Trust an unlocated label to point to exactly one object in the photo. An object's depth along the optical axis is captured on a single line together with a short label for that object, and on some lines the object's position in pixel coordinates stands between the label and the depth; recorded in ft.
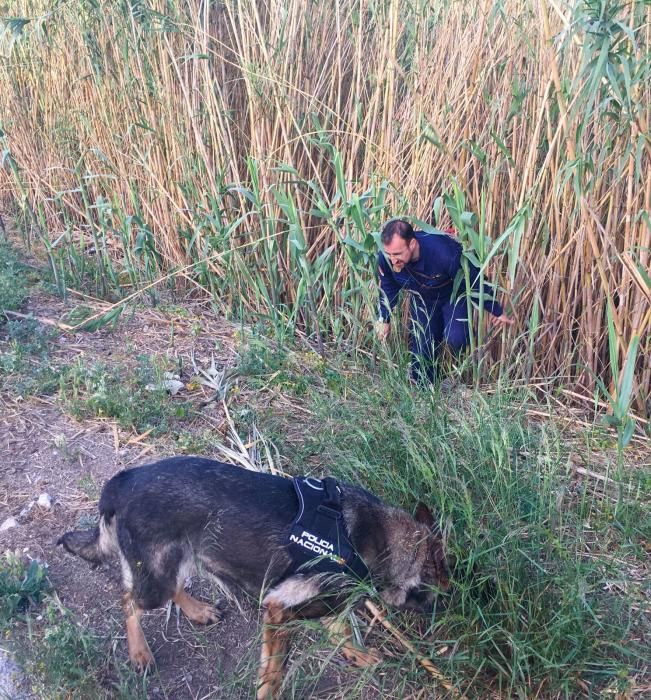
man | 12.84
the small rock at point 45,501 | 10.24
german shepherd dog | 8.01
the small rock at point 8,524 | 9.86
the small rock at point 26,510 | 10.12
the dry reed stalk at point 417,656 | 7.38
